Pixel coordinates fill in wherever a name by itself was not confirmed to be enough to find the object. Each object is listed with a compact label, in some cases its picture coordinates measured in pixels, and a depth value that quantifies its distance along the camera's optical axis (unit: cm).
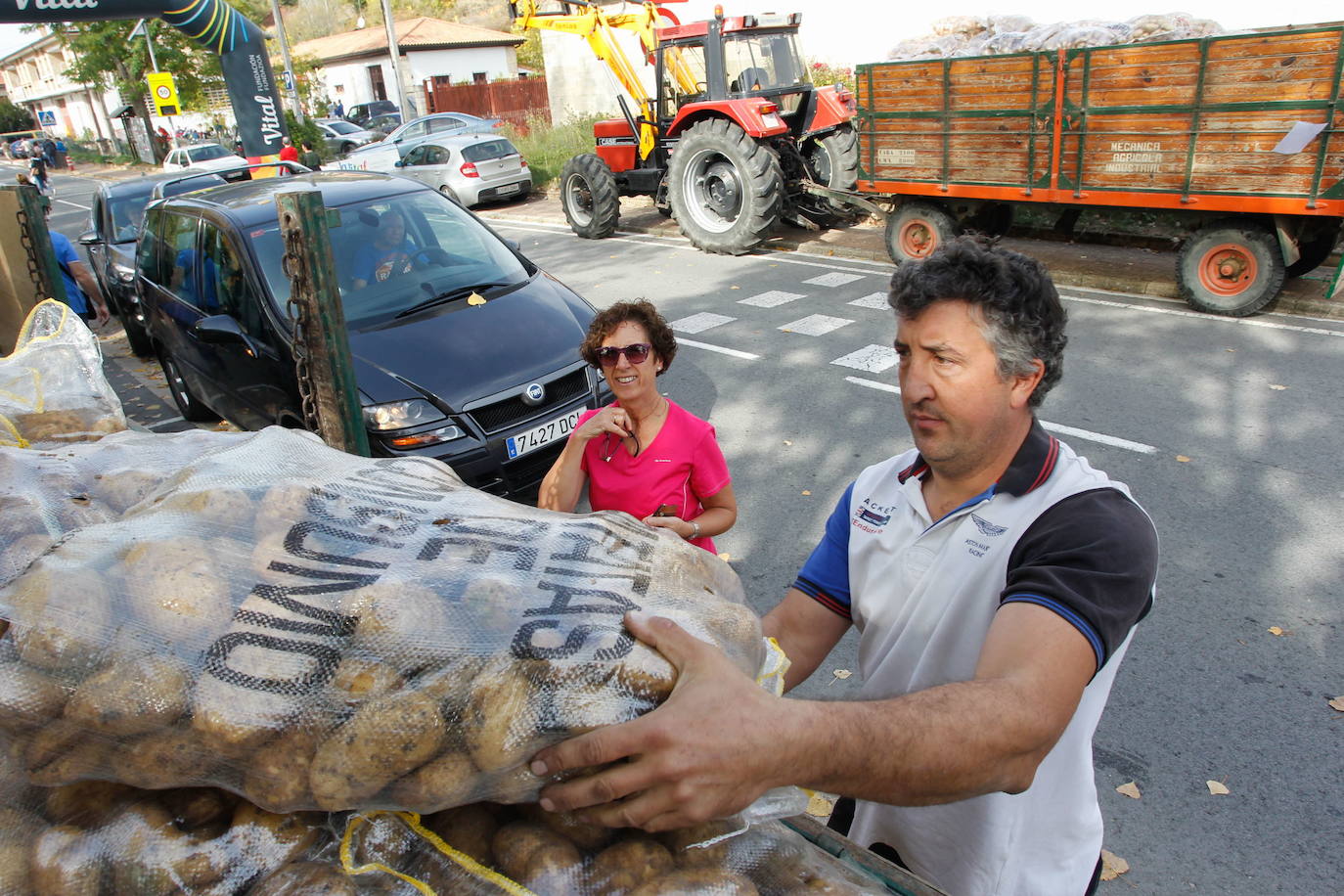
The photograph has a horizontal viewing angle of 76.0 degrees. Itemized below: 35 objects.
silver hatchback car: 1683
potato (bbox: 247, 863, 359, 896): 123
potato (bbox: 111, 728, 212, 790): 123
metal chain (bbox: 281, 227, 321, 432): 259
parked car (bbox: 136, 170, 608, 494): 474
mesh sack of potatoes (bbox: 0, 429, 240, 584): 155
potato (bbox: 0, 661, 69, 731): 123
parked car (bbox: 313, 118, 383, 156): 2828
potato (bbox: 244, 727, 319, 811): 121
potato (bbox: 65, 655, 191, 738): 122
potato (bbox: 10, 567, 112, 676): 124
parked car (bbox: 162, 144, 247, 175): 2269
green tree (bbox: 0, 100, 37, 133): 6219
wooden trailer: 695
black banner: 920
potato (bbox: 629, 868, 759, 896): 122
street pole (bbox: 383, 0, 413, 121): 2484
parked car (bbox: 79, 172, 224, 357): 959
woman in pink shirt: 294
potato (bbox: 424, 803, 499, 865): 130
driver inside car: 546
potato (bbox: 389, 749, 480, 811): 121
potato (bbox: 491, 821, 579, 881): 125
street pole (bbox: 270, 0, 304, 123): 2583
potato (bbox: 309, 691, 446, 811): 119
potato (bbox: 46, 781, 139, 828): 134
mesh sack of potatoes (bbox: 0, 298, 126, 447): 240
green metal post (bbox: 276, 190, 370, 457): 258
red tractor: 1098
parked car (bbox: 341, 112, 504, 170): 1977
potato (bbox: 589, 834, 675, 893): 122
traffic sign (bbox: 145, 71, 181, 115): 2328
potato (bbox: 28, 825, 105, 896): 127
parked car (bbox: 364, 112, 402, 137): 3158
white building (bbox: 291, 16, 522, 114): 4525
